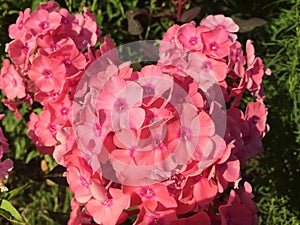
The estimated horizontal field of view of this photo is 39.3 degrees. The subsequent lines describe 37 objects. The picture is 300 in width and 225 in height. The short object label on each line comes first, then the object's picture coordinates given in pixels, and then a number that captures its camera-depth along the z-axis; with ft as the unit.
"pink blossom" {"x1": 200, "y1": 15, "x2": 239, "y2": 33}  1.07
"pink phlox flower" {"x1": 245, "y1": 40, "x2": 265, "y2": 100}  1.03
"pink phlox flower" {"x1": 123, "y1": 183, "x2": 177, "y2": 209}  0.86
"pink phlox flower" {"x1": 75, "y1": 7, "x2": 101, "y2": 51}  1.08
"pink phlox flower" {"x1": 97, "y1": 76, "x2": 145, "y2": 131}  0.82
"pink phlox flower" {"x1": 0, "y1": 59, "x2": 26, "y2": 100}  1.09
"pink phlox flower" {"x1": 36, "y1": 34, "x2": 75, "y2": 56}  1.01
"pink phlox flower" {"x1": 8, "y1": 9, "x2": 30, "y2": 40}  1.09
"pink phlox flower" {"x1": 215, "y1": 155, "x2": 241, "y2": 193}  0.87
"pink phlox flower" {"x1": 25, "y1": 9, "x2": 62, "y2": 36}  1.04
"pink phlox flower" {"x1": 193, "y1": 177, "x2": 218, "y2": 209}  0.87
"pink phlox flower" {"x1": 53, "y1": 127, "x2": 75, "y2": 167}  0.91
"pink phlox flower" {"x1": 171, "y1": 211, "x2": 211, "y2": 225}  0.86
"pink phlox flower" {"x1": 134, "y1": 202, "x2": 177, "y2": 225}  0.86
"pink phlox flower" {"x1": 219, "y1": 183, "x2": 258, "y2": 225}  0.89
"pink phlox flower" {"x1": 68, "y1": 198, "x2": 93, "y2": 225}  0.93
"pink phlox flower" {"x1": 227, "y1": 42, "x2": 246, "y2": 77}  0.98
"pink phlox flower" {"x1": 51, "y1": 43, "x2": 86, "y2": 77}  1.00
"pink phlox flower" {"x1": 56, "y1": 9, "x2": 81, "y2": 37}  1.05
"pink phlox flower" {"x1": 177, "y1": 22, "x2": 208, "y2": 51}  1.00
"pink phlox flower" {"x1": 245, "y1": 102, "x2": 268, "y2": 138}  1.01
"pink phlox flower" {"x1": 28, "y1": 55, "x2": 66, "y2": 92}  1.00
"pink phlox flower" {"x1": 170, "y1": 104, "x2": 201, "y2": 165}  0.83
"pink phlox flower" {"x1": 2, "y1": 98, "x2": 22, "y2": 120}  1.15
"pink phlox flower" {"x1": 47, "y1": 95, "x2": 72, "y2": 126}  0.98
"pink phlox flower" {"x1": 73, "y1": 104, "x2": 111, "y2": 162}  0.85
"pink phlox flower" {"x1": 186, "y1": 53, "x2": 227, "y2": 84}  0.95
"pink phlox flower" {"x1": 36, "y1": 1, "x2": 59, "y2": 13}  1.13
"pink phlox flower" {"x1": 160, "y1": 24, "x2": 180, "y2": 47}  1.06
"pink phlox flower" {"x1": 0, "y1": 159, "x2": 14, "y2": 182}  1.01
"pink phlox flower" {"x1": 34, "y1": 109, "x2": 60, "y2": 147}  1.05
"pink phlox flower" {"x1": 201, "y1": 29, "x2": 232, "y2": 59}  0.98
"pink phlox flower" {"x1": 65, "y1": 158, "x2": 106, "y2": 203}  0.88
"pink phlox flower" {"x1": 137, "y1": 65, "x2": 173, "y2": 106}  0.85
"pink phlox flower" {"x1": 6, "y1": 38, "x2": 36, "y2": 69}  1.06
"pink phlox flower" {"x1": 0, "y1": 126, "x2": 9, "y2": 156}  1.02
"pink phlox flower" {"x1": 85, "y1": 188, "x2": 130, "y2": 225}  0.86
